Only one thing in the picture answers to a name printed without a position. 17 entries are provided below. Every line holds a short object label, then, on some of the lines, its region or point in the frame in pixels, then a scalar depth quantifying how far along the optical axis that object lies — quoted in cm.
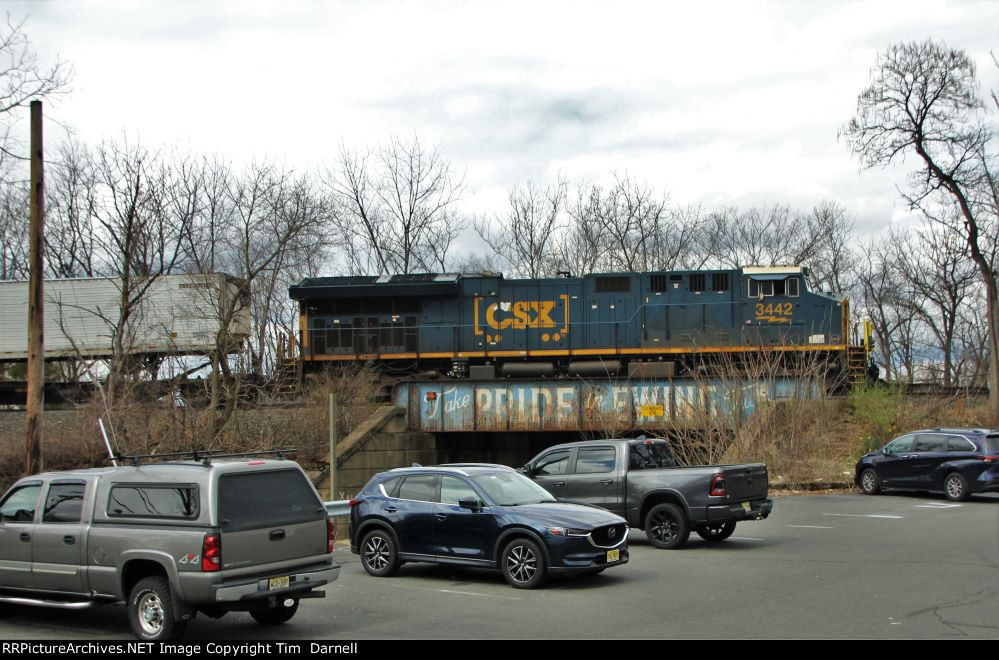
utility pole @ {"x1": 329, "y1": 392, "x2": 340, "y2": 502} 1723
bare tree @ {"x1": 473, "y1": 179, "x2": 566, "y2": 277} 5356
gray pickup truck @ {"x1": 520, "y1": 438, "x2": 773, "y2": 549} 1396
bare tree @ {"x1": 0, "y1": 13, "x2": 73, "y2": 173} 1795
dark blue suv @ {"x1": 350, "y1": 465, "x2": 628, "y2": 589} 1102
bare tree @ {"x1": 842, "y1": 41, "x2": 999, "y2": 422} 3541
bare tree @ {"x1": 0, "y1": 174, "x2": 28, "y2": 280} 4534
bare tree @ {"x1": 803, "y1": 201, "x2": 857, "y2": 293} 5756
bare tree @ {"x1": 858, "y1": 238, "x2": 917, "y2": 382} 5706
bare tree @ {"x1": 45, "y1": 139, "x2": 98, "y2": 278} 3809
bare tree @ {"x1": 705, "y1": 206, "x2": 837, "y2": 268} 5706
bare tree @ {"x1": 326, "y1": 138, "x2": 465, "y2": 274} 4925
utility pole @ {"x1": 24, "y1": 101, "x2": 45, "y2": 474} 1483
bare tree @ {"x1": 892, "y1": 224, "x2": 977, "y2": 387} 5100
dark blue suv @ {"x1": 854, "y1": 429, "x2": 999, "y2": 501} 1992
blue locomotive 3116
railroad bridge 2814
